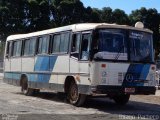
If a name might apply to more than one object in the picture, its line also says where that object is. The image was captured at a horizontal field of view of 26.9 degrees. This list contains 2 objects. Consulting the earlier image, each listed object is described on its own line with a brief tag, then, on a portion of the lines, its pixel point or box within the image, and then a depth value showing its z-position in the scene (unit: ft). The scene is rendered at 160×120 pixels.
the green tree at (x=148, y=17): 158.49
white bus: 36.85
